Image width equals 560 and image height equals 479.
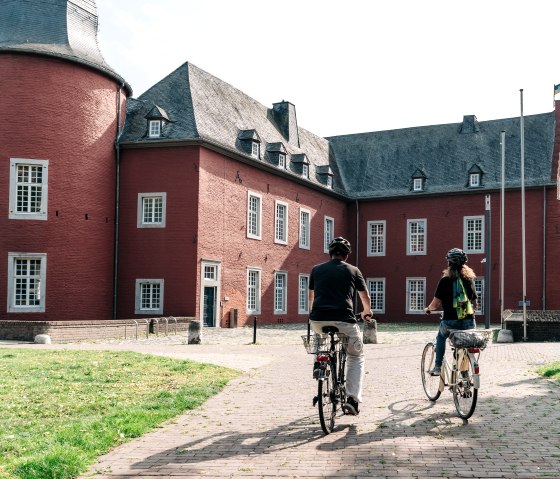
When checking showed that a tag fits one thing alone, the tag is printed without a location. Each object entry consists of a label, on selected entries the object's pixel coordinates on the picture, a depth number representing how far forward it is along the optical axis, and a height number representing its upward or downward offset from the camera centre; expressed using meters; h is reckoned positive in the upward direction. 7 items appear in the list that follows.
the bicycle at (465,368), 7.44 -0.88
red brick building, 26.48 +3.70
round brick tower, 26.28 +4.27
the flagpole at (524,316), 20.69 -0.82
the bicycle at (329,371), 6.87 -0.85
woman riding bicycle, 8.18 -0.10
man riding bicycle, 7.32 -0.20
